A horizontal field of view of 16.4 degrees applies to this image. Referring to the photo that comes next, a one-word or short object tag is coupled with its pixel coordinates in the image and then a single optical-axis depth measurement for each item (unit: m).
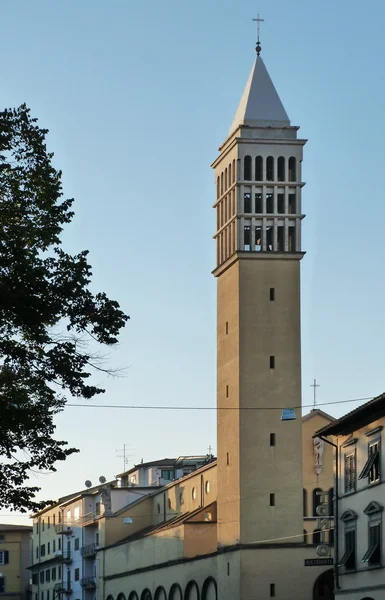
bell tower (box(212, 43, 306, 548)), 74.62
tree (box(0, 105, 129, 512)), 32.53
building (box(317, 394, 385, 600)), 50.88
